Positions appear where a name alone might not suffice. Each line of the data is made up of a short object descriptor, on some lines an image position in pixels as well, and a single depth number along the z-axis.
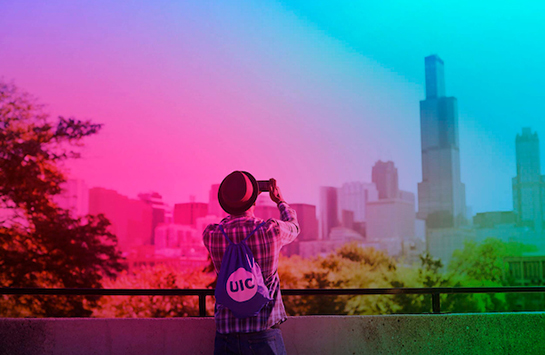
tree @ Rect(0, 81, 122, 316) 13.98
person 2.40
